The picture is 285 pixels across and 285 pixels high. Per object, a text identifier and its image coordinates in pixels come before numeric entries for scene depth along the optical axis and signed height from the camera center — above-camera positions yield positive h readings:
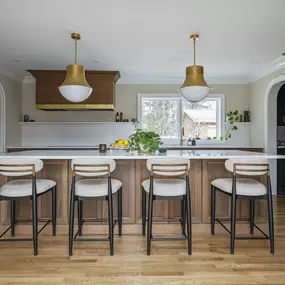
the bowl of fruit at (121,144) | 3.70 -0.01
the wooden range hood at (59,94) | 5.20 +1.01
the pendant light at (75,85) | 3.12 +0.67
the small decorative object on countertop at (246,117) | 6.07 +0.59
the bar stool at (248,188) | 2.62 -0.44
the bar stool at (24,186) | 2.57 -0.43
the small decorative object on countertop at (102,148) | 3.54 -0.06
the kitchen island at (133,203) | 3.13 -0.70
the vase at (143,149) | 3.17 -0.07
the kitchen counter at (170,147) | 5.48 -0.08
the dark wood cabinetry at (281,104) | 5.70 +0.83
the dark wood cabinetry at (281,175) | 5.48 -0.64
